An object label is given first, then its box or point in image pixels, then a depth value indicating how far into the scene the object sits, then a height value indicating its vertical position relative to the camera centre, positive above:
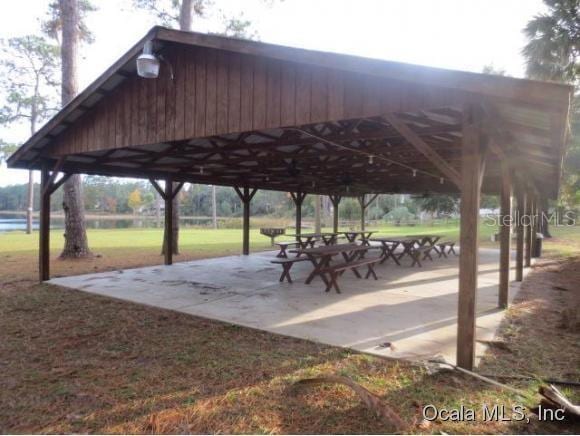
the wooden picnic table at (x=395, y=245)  9.28 -0.79
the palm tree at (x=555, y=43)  10.64 +5.07
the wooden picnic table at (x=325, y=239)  10.79 -0.81
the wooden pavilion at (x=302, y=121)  3.26 +1.14
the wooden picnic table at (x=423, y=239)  10.48 -0.69
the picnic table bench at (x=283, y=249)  10.05 -0.97
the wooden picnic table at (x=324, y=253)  6.53 -0.71
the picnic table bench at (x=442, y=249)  10.78 -0.98
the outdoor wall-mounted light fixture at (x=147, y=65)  4.46 +1.76
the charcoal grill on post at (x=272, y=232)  14.45 -0.73
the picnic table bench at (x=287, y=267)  6.92 -1.01
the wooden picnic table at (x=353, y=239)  11.60 -0.80
